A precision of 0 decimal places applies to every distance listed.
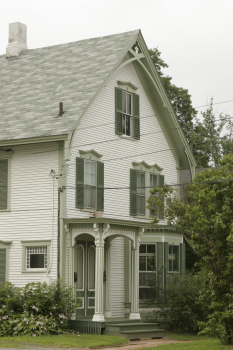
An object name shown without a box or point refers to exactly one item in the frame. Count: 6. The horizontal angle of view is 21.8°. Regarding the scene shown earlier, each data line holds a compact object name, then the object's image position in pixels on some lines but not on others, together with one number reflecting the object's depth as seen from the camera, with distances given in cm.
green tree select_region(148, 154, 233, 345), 1650
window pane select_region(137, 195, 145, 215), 2405
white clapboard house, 2036
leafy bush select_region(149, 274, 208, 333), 2172
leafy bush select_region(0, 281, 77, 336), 1838
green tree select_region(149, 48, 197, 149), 3741
